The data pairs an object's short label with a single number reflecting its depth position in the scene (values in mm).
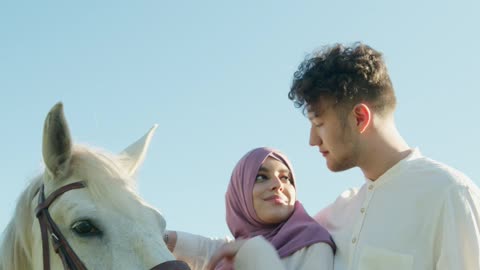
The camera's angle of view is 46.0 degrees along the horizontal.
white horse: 2818
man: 3053
